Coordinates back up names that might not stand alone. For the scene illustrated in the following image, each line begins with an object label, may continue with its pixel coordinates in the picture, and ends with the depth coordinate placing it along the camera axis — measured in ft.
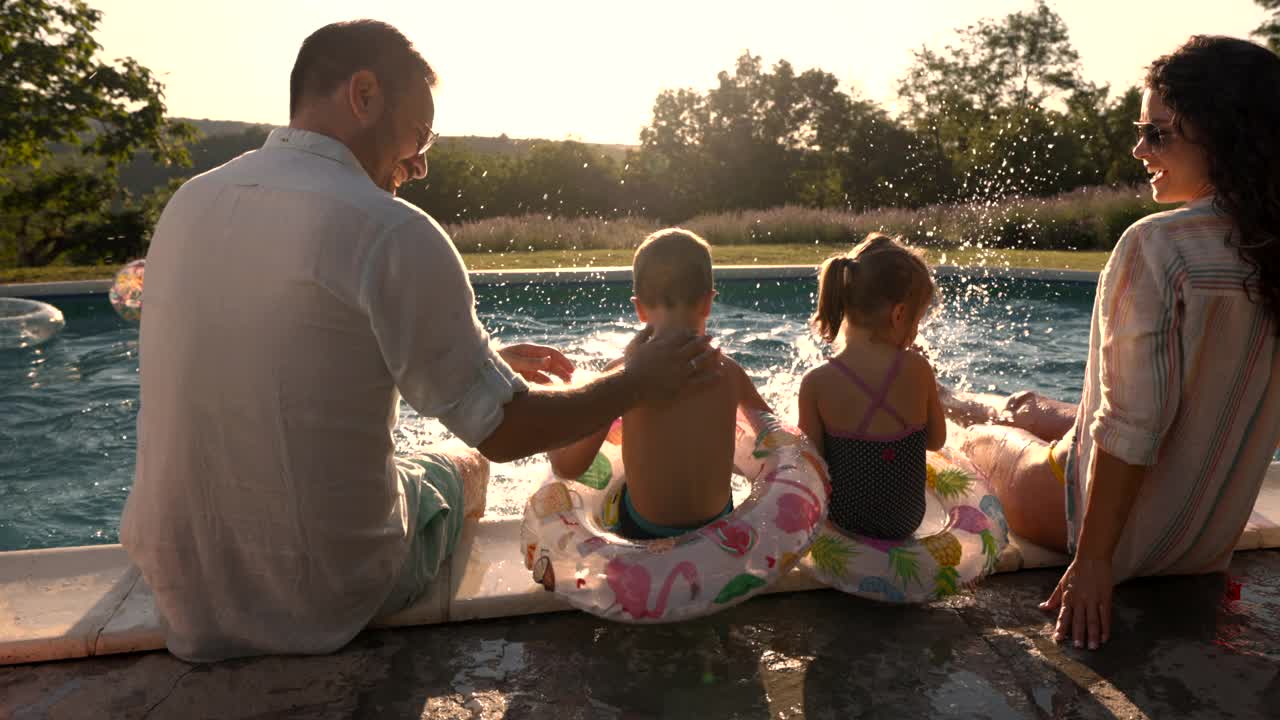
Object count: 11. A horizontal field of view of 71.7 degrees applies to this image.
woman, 7.47
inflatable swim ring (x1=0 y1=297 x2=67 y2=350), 28.45
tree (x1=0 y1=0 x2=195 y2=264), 48.16
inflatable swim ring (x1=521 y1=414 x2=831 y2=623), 7.59
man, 6.59
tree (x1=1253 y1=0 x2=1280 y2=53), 85.97
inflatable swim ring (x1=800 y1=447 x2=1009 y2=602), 8.40
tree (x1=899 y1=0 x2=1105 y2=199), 103.81
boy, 8.41
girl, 9.21
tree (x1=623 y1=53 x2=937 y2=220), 108.58
